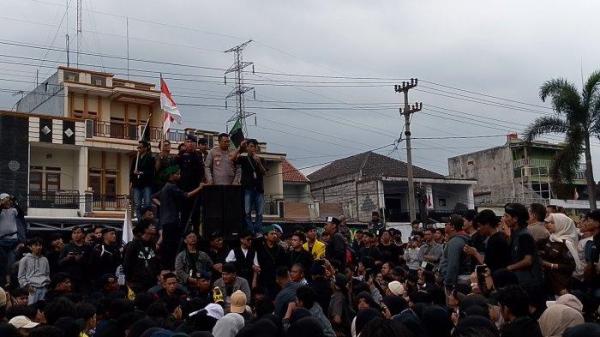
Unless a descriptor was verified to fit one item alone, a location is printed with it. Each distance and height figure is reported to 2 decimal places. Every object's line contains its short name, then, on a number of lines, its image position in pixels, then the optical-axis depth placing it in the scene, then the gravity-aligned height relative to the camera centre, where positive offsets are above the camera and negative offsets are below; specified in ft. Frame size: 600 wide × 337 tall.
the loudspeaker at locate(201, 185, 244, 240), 40.68 +1.19
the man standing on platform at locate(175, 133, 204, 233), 41.47 +3.17
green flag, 44.21 +5.91
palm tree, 91.66 +12.08
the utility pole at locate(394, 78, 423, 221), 109.29 +16.66
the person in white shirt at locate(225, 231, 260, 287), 35.58 -1.47
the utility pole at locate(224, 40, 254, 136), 144.77 +28.50
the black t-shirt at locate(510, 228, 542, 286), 24.31 -1.15
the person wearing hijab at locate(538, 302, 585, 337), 18.17 -2.59
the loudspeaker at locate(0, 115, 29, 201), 107.65 +12.34
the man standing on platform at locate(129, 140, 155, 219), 43.24 +3.41
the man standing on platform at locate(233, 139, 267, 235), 41.87 +2.89
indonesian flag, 69.97 +12.26
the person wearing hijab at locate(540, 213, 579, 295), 25.32 -1.27
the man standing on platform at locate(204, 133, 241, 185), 41.47 +3.80
